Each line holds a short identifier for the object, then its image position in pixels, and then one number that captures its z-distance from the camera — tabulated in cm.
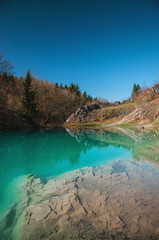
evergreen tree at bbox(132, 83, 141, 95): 7594
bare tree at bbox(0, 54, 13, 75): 2240
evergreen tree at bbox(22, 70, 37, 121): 2856
